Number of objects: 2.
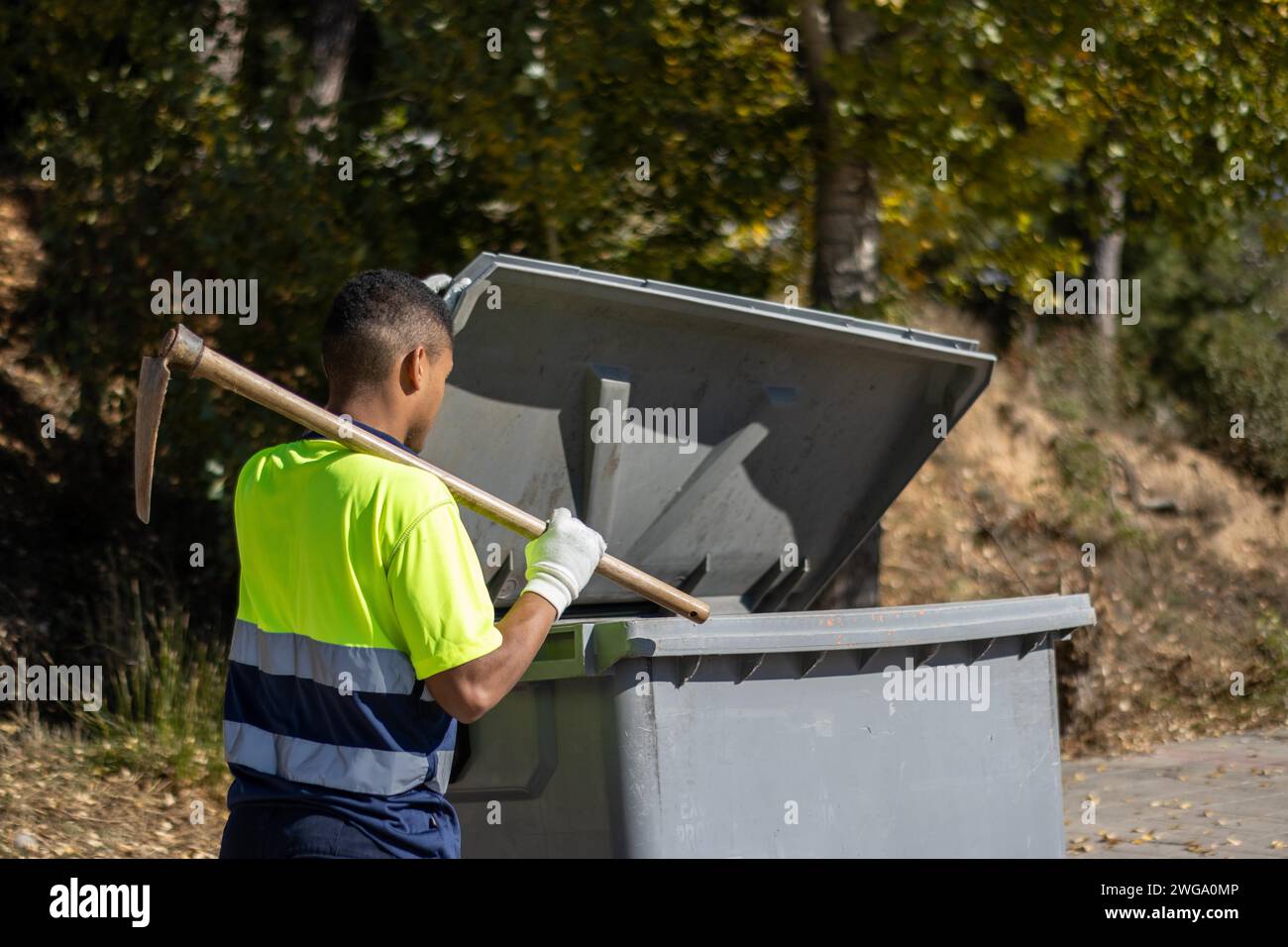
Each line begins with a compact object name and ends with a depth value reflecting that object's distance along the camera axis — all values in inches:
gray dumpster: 134.5
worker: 88.4
